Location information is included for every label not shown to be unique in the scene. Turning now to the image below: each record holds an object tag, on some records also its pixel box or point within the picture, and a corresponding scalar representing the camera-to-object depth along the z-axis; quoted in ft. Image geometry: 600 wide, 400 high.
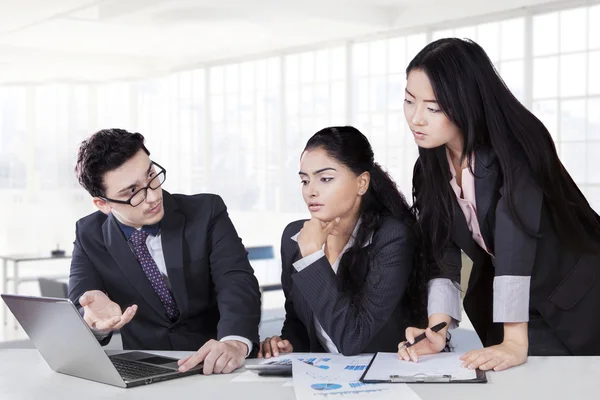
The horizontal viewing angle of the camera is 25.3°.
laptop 11.14
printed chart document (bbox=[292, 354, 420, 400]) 10.78
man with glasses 13.45
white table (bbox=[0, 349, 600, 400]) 10.87
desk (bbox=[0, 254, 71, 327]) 36.16
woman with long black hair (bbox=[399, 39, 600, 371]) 11.94
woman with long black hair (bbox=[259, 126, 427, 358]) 12.59
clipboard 11.16
